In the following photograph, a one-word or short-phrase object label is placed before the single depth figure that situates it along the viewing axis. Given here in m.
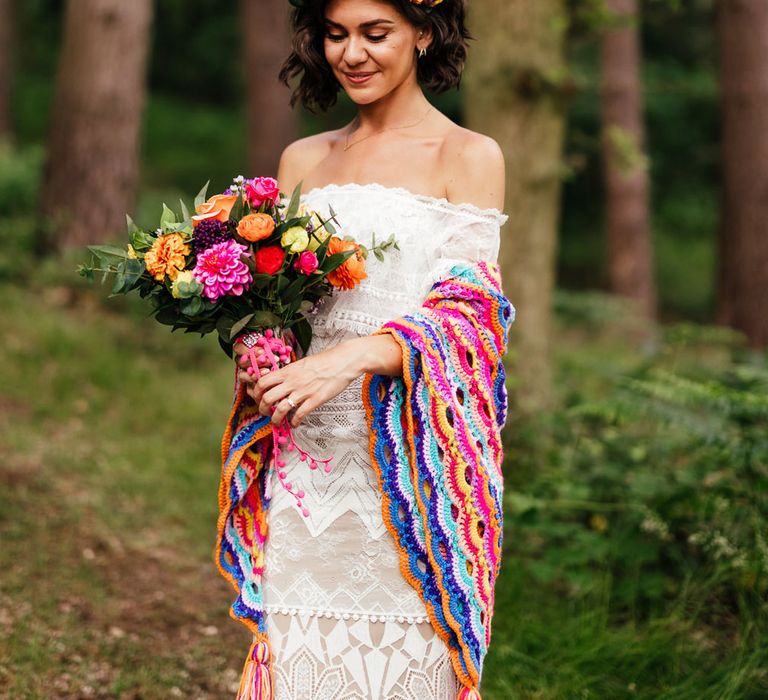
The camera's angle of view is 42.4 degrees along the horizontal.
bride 2.52
